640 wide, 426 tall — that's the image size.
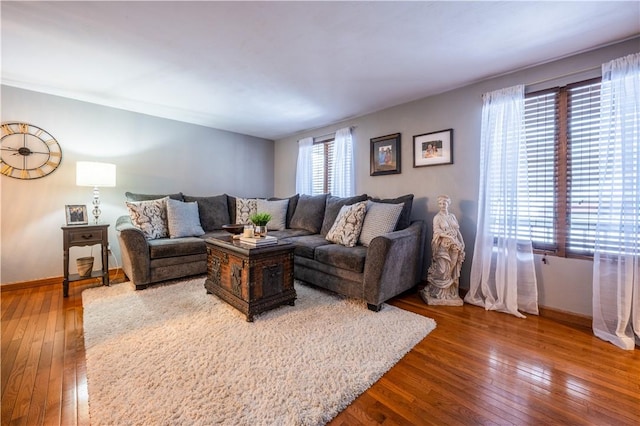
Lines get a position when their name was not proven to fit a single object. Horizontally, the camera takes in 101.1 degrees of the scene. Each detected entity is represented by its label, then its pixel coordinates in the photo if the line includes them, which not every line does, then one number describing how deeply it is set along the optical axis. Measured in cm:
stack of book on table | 225
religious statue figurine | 257
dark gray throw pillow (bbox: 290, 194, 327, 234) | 369
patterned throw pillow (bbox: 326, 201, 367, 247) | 276
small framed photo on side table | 289
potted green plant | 238
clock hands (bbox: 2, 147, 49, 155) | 283
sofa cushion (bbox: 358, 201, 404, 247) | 269
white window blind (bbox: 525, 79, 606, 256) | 211
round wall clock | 282
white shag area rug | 124
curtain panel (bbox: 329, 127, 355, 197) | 386
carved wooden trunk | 214
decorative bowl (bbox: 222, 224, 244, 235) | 253
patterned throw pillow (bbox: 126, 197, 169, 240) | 305
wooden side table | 270
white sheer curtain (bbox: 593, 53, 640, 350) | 186
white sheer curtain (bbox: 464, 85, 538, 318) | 236
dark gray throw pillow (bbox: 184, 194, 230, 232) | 379
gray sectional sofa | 232
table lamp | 283
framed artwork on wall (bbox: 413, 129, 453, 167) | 289
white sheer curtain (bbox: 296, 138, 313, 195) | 450
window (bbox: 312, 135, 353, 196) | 391
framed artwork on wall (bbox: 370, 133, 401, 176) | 335
